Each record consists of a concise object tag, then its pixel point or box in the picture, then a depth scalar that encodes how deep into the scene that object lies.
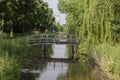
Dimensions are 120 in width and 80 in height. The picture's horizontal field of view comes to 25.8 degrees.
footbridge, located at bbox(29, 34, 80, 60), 35.01
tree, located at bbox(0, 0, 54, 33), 34.12
